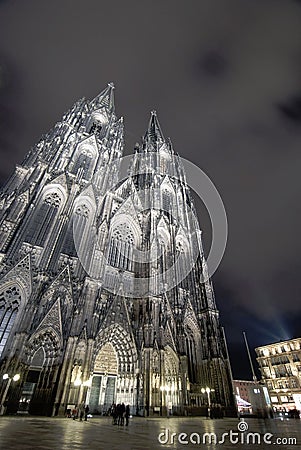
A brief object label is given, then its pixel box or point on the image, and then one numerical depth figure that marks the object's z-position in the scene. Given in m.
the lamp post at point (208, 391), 19.19
